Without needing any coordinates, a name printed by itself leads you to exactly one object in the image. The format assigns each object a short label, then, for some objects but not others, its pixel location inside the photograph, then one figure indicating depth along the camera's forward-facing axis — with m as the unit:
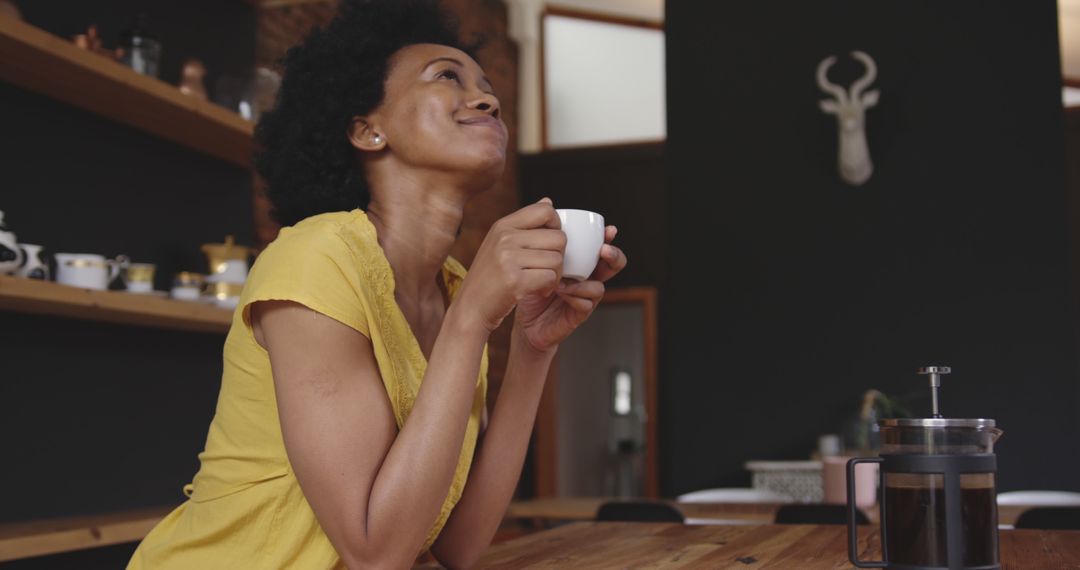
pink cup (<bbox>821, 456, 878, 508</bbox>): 3.63
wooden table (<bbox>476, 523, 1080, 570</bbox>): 1.25
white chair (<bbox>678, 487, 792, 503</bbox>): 4.29
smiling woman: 0.96
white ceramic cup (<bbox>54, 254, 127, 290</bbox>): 2.61
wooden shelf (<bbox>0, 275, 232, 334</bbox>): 2.38
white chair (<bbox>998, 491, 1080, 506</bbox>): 4.01
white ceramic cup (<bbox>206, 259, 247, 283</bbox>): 3.13
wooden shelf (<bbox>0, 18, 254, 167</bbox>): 2.48
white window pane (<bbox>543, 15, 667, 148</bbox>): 8.52
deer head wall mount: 4.88
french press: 1.02
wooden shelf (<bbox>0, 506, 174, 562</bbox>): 2.30
